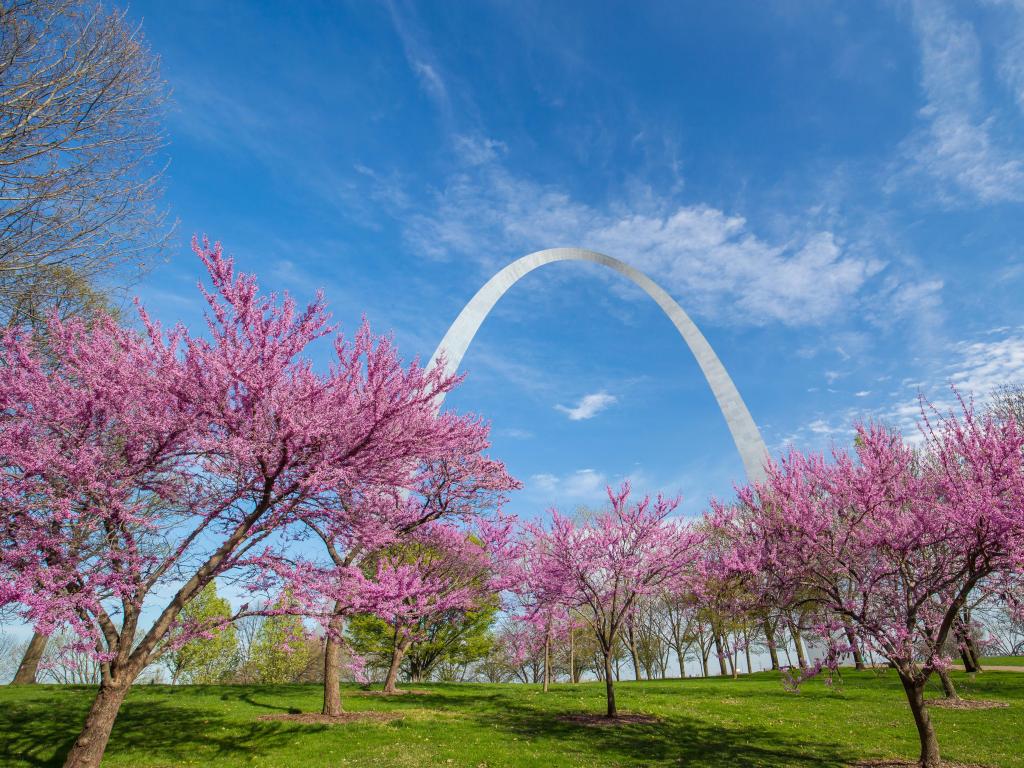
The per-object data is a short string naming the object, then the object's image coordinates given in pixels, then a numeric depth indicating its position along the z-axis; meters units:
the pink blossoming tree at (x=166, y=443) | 7.34
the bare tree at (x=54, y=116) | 8.73
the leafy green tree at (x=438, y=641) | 26.53
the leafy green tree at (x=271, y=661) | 33.41
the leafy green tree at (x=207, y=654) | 29.50
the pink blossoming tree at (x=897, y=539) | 8.95
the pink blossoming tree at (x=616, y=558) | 15.09
